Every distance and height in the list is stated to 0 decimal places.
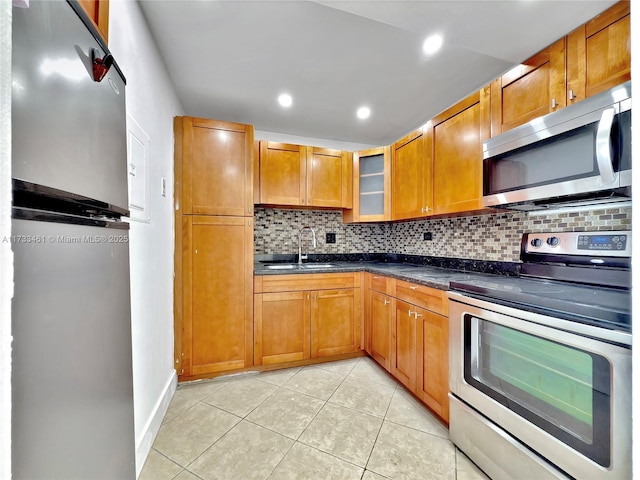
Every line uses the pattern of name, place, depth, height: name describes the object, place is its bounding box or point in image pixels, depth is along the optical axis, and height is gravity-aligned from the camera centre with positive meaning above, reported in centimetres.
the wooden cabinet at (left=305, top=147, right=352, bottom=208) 275 +64
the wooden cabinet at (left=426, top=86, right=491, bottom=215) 169 +60
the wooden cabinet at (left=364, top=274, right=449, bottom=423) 162 -73
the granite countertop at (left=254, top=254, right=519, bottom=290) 181 -28
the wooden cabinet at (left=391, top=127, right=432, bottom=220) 216 +55
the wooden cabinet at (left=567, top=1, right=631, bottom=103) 110 +83
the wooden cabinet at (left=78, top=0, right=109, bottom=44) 83 +77
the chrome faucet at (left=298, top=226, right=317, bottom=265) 296 -6
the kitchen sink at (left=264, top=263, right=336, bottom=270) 250 -29
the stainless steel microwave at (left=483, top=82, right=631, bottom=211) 104 +38
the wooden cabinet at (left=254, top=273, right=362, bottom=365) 232 -74
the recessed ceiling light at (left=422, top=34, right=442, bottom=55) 153 +121
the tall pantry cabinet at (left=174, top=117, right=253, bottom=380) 211 -7
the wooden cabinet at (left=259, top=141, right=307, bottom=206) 261 +65
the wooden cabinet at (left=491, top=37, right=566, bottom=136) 133 +82
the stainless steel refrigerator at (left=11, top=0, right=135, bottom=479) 39 -3
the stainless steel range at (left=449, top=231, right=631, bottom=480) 89 -53
